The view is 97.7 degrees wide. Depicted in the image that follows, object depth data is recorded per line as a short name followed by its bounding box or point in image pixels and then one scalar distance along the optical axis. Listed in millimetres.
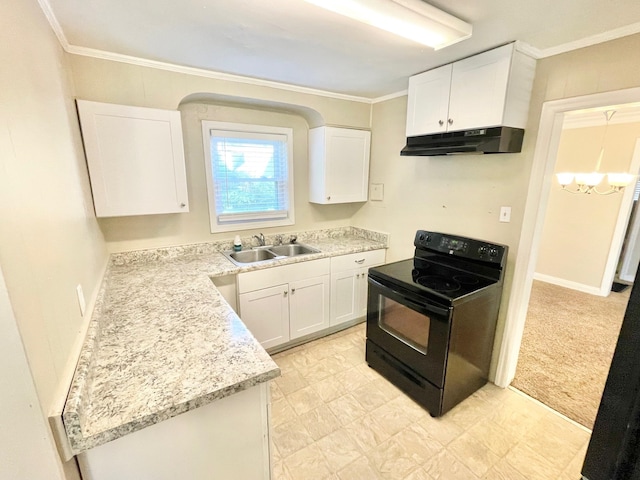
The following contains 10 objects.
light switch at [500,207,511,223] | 2055
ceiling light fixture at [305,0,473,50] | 1262
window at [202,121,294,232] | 2594
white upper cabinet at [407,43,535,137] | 1766
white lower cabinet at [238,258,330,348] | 2342
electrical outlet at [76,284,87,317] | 1165
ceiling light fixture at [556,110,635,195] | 3321
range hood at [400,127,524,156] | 1832
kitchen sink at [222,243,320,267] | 2719
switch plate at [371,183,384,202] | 3109
